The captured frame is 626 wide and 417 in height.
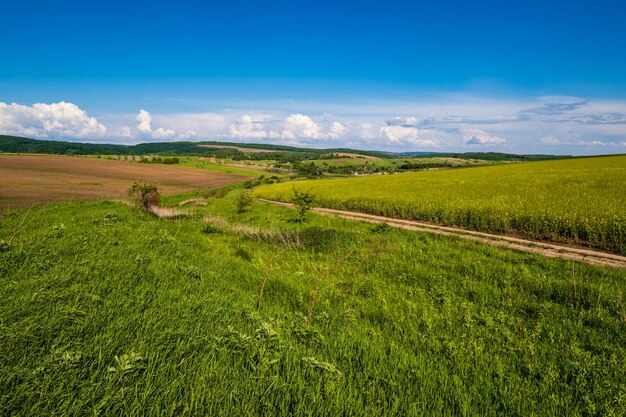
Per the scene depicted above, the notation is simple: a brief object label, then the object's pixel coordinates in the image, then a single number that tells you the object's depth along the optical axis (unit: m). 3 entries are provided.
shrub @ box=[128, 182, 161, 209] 26.28
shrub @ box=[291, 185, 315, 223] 22.65
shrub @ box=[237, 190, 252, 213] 28.81
